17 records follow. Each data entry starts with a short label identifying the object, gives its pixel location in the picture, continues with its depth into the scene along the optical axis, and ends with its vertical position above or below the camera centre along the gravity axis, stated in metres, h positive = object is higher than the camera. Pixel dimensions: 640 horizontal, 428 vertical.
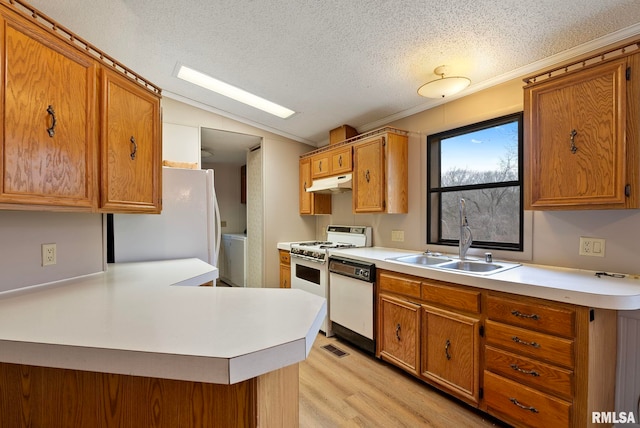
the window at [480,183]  2.31 +0.25
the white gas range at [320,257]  3.07 -0.50
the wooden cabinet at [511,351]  1.43 -0.81
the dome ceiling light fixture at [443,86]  1.99 +0.88
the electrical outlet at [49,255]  1.49 -0.22
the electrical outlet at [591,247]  1.80 -0.22
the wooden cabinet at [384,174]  2.90 +0.39
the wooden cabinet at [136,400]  0.85 -0.58
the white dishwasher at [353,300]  2.56 -0.83
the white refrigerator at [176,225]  2.24 -0.11
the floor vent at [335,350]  2.69 -1.31
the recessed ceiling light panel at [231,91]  3.00 +1.36
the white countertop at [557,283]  1.31 -0.39
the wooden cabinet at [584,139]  1.52 +0.41
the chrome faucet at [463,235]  2.32 -0.19
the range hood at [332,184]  3.34 +0.33
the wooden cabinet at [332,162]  3.37 +0.61
